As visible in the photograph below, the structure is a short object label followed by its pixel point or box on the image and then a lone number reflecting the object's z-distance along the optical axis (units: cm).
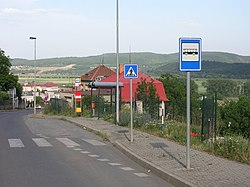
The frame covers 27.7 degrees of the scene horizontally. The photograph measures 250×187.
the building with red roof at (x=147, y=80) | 5452
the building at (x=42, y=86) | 14762
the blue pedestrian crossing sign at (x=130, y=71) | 1709
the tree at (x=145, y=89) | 4348
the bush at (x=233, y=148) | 1253
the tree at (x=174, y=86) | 6073
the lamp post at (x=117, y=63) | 2639
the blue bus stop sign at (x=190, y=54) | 1105
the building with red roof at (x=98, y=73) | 9266
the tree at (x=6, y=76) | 9650
